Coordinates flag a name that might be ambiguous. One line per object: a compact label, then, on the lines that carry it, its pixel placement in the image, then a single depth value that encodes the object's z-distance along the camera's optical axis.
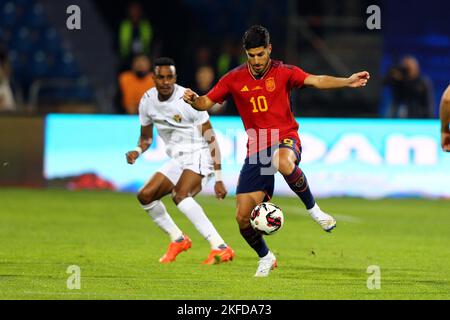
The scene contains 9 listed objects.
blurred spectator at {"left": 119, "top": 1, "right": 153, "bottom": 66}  22.44
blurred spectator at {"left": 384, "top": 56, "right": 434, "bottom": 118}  21.28
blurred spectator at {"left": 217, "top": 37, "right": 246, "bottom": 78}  22.36
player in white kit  11.95
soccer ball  10.11
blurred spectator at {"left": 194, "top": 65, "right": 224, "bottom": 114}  20.09
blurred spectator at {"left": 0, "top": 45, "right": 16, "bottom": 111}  21.23
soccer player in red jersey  10.28
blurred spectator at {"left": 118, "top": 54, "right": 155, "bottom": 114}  20.42
